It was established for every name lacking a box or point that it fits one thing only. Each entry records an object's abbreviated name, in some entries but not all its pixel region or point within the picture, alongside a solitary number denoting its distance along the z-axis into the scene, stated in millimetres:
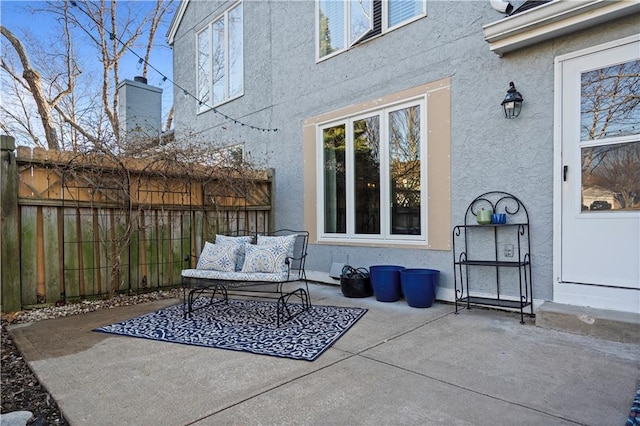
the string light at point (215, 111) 6754
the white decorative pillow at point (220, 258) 3859
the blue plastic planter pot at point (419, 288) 4059
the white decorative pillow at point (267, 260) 3707
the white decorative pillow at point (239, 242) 3979
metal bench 3539
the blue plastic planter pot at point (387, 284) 4387
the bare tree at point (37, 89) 7977
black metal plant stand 3701
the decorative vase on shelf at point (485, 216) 3805
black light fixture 3652
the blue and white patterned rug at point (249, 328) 2871
